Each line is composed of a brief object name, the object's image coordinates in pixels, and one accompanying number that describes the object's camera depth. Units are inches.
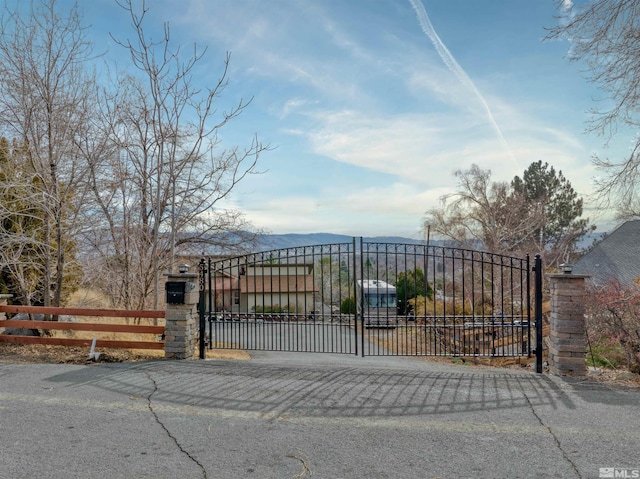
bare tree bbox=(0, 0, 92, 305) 337.4
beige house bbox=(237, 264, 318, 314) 691.4
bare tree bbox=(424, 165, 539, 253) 1043.3
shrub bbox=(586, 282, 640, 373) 249.1
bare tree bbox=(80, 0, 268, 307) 406.6
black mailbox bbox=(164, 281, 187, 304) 268.2
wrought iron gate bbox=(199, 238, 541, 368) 268.2
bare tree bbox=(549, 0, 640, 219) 268.8
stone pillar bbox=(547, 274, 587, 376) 232.4
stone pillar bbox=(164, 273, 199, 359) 269.1
